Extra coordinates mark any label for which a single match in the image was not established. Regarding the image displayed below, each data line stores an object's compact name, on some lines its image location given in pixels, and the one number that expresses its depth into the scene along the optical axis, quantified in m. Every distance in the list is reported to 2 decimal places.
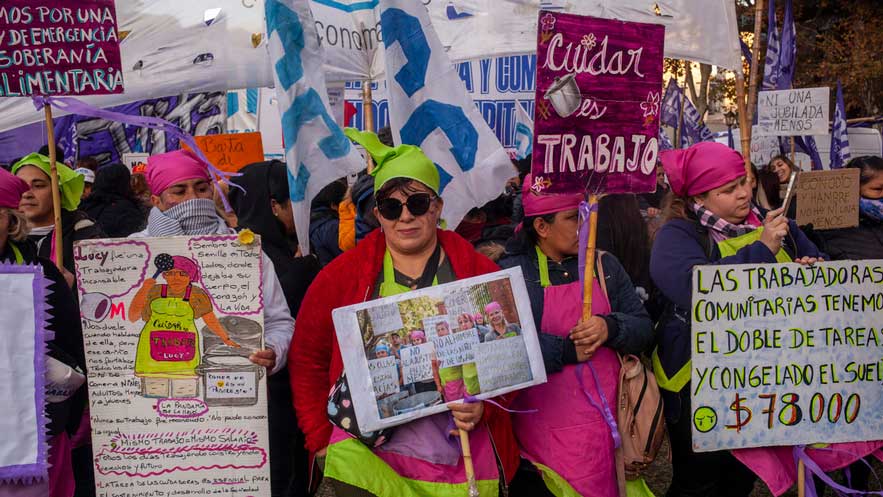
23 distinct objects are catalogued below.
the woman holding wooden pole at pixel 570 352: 3.39
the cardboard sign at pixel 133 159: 9.47
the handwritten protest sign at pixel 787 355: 3.48
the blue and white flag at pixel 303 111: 3.91
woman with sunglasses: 3.00
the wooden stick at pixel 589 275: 3.38
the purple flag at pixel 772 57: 8.86
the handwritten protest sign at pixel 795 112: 9.20
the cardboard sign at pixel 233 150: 7.00
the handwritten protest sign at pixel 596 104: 3.39
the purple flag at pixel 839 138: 10.78
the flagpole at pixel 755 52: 5.44
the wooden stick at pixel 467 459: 2.96
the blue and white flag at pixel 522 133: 6.91
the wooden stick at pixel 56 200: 3.57
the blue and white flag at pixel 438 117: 4.36
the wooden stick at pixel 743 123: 4.61
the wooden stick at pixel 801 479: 3.56
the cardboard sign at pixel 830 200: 5.13
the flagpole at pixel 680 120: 11.97
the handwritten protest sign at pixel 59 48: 3.62
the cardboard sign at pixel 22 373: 2.94
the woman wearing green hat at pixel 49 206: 4.42
